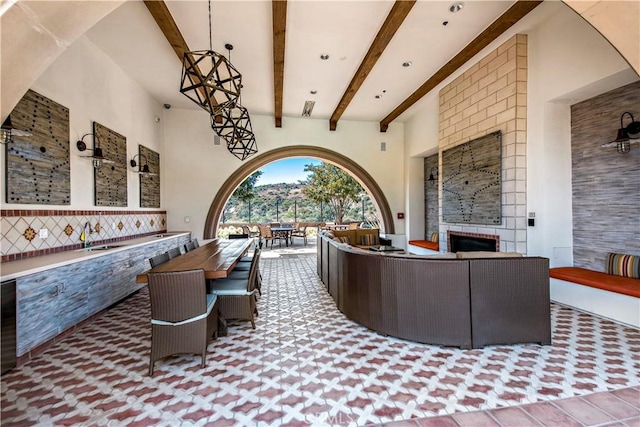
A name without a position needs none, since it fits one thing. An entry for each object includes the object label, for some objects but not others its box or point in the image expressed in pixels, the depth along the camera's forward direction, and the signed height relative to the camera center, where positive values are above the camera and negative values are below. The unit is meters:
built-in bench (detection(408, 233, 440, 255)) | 6.68 -0.87
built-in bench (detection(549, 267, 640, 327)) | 3.09 -1.02
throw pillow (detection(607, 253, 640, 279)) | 3.40 -0.70
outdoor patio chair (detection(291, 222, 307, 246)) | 10.83 -0.85
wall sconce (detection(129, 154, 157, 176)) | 5.44 +0.97
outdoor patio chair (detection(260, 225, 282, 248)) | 10.02 -0.76
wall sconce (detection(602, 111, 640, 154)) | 3.35 +0.91
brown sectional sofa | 2.70 -0.87
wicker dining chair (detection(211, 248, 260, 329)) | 3.10 -0.98
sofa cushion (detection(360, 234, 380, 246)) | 6.80 -0.70
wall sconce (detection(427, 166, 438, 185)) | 7.41 +0.98
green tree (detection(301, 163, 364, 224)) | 11.25 +0.99
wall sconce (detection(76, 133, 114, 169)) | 3.90 +0.92
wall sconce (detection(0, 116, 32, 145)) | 2.50 +0.77
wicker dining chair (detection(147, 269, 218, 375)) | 2.29 -0.85
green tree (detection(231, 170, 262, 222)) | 10.77 +0.83
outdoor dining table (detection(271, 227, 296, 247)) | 9.95 -0.71
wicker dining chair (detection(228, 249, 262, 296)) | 3.58 -0.82
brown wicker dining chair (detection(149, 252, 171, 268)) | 3.04 -0.54
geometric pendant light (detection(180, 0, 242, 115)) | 2.34 +1.16
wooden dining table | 2.66 -0.55
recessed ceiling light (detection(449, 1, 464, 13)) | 3.46 +2.62
